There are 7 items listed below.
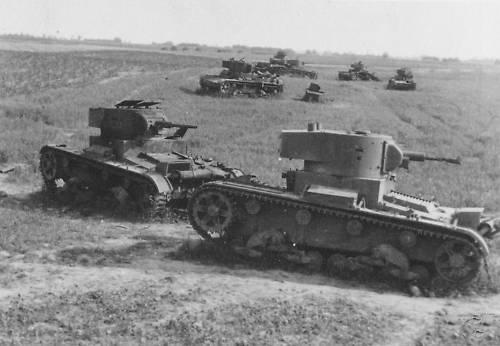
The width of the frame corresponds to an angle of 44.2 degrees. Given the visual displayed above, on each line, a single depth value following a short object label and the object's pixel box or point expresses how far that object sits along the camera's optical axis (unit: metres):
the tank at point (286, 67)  49.94
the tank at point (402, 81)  46.81
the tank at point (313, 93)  36.00
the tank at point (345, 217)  10.48
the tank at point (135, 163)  14.66
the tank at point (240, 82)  36.69
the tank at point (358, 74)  51.44
